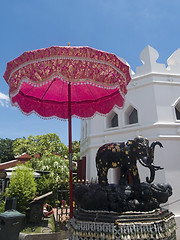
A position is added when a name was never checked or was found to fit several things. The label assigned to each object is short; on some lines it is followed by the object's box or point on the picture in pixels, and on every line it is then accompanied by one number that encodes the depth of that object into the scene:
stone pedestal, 2.15
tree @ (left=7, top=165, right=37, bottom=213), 6.64
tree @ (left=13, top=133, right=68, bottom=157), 24.97
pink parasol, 2.60
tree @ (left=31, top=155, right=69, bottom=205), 10.20
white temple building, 7.05
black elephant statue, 3.15
